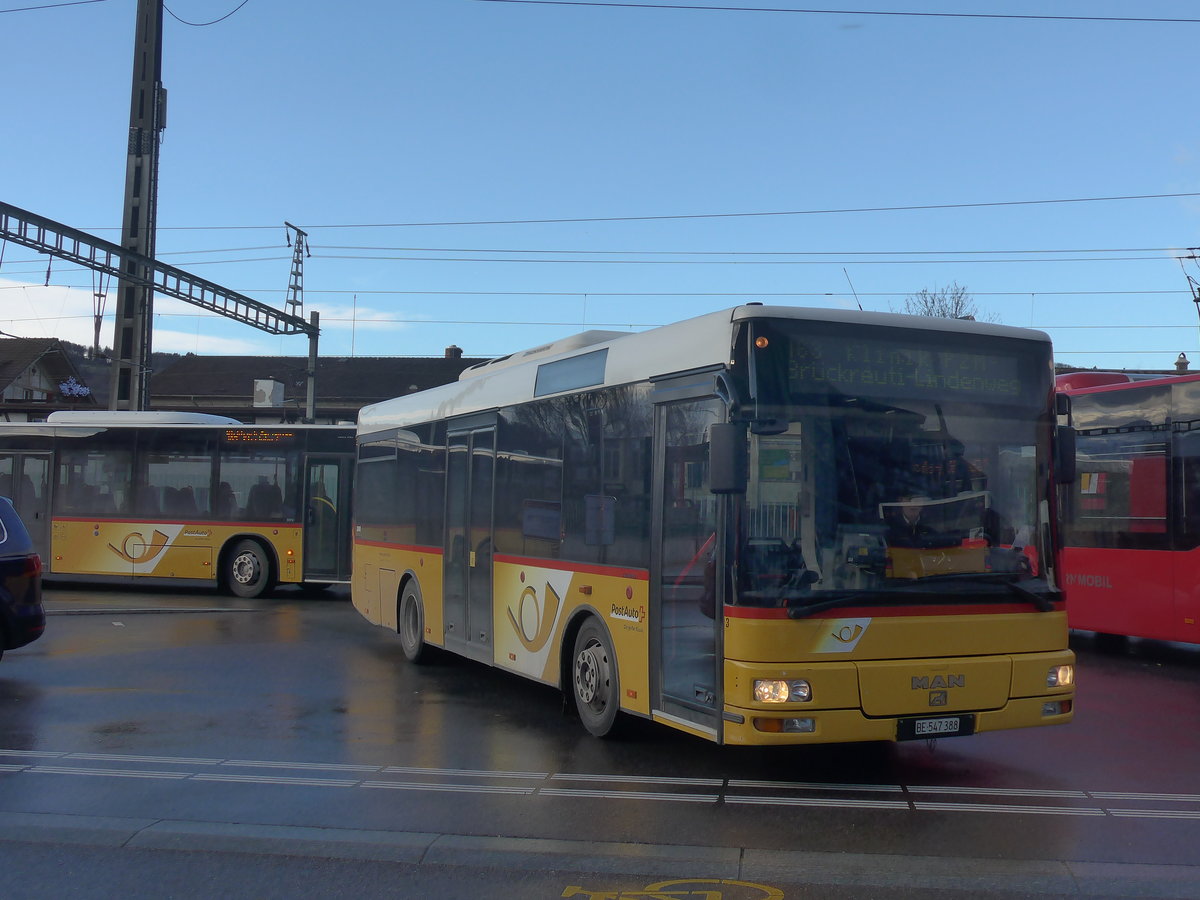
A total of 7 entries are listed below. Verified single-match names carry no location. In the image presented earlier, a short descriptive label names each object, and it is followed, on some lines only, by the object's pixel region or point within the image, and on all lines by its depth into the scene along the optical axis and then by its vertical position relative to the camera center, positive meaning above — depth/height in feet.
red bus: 43.52 +0.70
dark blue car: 38.83 -2.36
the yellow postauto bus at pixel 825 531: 23.54 -0.14
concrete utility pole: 98.53 +23.22
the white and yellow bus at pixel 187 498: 71.46 +1.02
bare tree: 168.04 +30.70
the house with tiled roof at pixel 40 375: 219.20 +26.20
